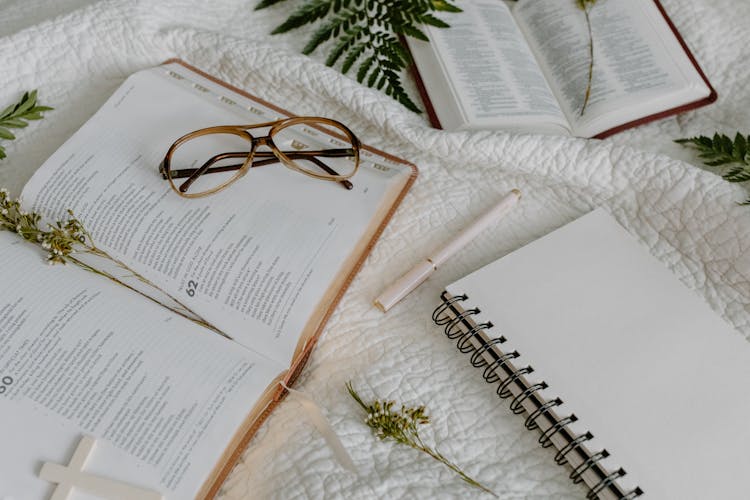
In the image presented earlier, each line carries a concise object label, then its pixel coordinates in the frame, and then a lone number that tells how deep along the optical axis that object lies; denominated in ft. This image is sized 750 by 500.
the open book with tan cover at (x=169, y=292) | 1.80
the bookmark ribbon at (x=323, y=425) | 1.95
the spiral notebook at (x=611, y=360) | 1.86
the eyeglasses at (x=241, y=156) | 2.23
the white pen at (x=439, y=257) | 2.24
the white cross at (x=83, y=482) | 1.70
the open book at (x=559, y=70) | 2.70
